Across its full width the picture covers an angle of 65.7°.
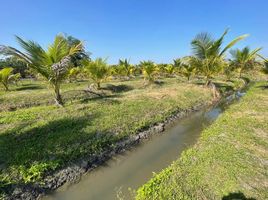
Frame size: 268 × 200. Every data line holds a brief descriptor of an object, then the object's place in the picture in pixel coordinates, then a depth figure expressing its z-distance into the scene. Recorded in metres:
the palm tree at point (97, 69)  15.14
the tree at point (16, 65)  34.71
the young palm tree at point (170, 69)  26.67
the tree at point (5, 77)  15.82
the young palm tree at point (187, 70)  21.68
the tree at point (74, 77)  20.32
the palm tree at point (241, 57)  22.52
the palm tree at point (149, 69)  20.10
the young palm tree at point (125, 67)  26.52
